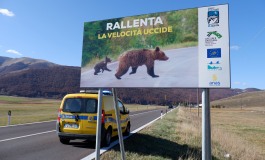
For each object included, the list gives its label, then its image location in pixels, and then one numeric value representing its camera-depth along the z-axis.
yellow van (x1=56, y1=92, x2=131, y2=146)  10.60
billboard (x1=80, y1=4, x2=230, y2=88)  4.90
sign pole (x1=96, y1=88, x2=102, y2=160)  6.14
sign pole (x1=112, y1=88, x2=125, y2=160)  6.50
